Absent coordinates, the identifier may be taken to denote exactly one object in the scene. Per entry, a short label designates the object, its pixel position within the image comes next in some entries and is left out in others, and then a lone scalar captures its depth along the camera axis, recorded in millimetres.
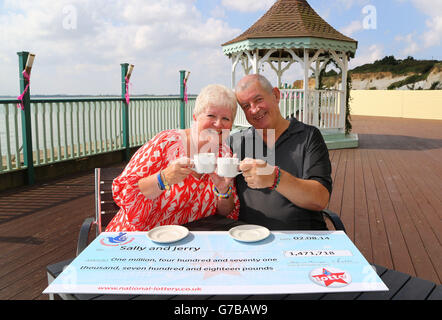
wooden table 1106
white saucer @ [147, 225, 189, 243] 1496
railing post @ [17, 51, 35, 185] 5234
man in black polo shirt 1872
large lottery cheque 1121
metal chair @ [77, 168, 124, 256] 2115
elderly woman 1849
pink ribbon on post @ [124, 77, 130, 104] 7753
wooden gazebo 9477
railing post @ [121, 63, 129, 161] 7735
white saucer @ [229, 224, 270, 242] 1487
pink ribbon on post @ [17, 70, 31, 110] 5242
